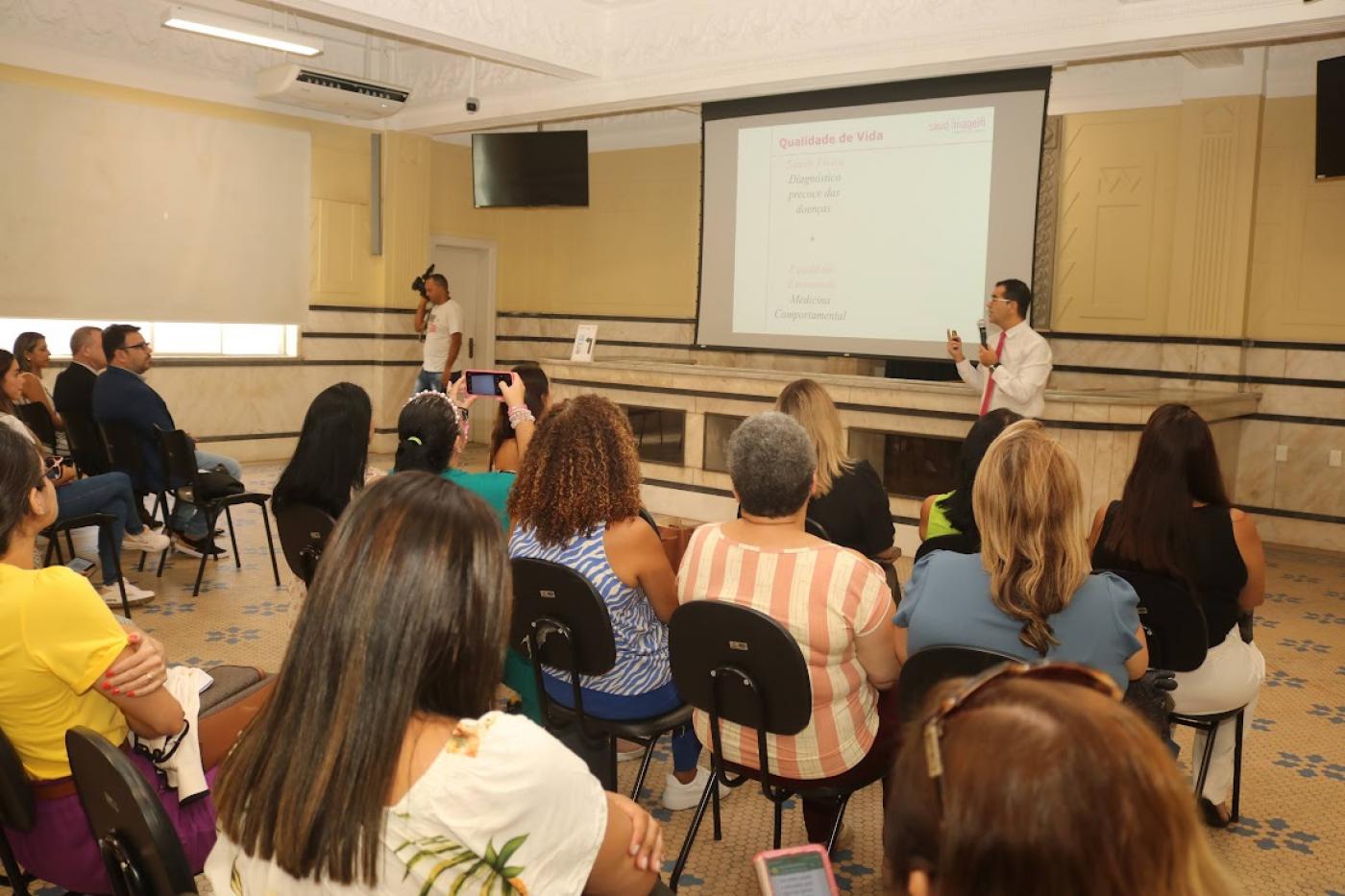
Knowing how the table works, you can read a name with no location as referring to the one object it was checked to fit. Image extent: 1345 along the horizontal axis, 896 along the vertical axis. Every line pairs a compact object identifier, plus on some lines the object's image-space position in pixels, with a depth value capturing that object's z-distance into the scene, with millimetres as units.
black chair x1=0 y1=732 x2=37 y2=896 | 1790
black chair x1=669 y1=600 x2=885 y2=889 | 2146
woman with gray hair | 2246
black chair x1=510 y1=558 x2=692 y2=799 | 2434
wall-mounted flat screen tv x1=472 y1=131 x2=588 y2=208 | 8594
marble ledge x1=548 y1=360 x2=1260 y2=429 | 5691
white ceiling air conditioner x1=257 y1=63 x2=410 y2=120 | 8125
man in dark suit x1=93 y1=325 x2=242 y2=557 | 5094
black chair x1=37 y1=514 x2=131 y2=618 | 4434
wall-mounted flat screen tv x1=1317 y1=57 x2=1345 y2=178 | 5773
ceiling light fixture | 6770
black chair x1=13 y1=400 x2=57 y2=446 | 5626
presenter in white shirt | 5668
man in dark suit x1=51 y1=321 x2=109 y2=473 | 5422
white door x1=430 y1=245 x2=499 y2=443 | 11039
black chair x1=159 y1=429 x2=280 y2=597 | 5055
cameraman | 9570
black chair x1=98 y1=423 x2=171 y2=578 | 5090
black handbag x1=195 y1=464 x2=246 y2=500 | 5246
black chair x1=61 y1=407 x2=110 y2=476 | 5398
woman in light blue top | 2145
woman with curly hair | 2607
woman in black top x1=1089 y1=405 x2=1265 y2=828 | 2740
